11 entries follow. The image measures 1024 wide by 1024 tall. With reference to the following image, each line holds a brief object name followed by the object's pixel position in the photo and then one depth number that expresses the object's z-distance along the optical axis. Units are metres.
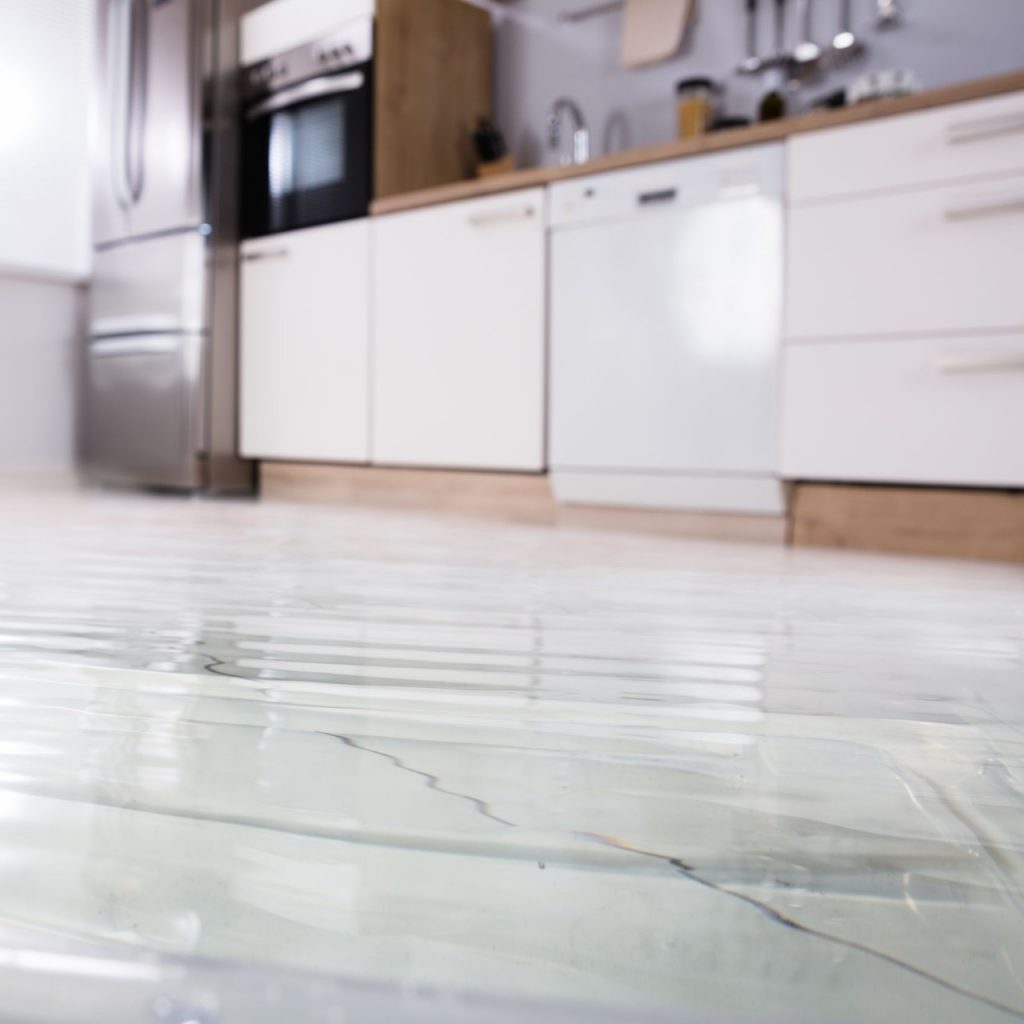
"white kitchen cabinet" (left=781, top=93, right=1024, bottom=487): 1.79
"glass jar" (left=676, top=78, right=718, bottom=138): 2.72
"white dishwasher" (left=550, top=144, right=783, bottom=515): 2.10
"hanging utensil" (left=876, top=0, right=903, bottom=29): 2.44
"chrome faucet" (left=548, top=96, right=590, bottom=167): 3.03
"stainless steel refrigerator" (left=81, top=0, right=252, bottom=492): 3.27
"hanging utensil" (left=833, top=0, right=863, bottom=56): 2.52
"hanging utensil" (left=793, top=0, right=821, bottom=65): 2.59
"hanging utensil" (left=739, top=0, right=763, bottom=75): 2.71
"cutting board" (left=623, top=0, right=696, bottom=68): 2.87
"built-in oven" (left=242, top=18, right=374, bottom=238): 3.01
